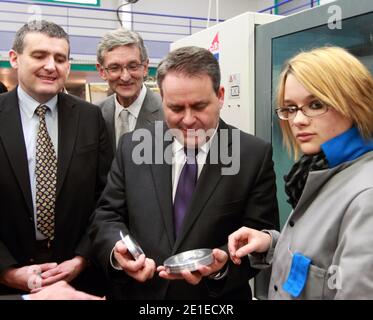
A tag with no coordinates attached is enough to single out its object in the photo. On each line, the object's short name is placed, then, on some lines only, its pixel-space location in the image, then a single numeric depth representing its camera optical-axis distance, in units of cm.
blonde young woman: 80
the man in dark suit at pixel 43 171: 142
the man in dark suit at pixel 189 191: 120
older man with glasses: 181
